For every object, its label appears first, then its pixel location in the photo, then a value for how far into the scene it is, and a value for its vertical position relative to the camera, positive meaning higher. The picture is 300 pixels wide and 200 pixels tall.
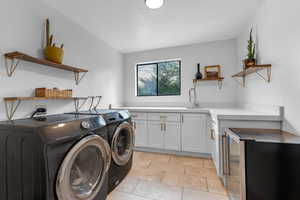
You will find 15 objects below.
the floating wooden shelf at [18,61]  1.38 +0.45
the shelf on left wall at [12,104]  1.37 -0.04
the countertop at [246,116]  1.50 -0.19
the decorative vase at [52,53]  1.68 +0.57
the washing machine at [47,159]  0.89 -0.42
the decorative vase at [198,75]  2.96 +0.54
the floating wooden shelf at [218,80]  2.88 +0.44
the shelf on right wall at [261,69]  1.61 +0.40
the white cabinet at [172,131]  2.52 -0.60
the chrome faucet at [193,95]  3.13 +0.12
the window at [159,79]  3.40 +0.56
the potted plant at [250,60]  1.80 +0.53
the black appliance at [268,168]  0.98 -0.49
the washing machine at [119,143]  1.59 -0.57
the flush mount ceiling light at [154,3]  1.68 +1.19
